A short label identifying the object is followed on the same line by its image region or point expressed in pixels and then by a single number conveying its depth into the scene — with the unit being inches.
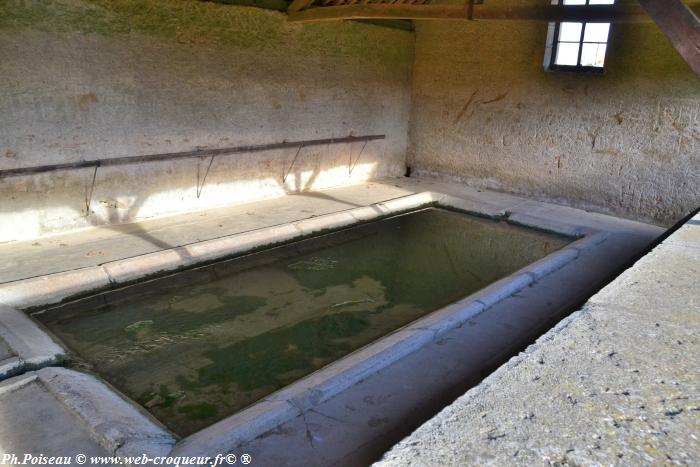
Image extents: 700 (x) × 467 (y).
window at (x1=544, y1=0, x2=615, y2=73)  264.5
